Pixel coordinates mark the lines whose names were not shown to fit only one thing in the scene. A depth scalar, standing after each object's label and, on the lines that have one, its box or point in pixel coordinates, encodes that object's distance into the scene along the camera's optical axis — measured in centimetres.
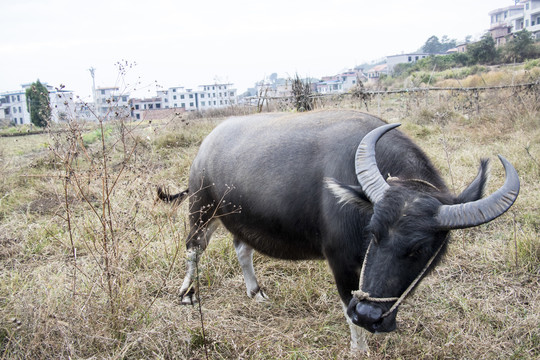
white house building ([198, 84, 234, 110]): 7882
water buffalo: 195
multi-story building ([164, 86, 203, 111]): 8081
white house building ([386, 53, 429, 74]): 7569
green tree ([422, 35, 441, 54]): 8194
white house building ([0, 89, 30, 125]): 5451
